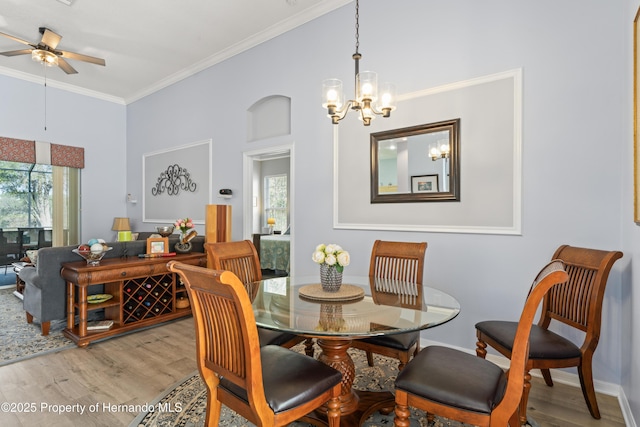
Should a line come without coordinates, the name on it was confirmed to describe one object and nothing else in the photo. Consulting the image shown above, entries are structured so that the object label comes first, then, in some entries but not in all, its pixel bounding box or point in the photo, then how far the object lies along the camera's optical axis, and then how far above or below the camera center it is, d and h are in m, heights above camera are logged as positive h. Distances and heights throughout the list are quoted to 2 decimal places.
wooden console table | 3.10 -0.88
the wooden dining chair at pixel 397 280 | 1.92 -0.51
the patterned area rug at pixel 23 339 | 2.90 -1.24
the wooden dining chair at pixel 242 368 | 1.27 -0.70
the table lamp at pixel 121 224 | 6.29 -0.26
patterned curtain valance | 5.38 +0.97
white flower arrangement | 1.98 -0.27
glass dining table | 1.52 -0.52
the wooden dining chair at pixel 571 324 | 1.81 -0.67
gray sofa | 3.18 -0.75
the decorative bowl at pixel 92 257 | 3.24 -0.46
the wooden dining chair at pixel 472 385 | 1.29 -0.72
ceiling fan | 3.95 +1.94
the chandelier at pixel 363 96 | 2.14 +0.76
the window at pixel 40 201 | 5.64 +0.15
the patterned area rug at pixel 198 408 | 1.94 -1.23
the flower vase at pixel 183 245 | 4.11 -0.43
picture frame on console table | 3.76 -0.40
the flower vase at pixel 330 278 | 2.04 -0.41
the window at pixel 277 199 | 8.48 +0.30
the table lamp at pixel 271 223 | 8.34 -0.31
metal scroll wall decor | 5.47 +0.49
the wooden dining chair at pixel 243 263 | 2.14 -0.40
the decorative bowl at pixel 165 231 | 4.18 -0.26
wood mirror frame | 2.87 +0.42
